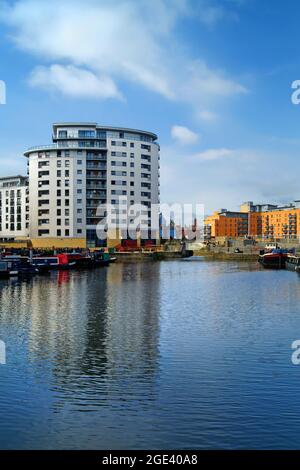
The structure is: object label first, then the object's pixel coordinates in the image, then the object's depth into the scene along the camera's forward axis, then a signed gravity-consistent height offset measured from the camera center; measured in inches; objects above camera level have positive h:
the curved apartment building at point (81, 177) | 5285.4 +647.9
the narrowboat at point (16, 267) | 2780.5 -186.5
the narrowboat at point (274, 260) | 4185.5 -208.4
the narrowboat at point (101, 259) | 4099.4 -199.7
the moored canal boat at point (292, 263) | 3537.9 -215.1
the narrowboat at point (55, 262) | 3348.9 -182.2
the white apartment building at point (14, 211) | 6594.5 +360.4
